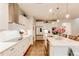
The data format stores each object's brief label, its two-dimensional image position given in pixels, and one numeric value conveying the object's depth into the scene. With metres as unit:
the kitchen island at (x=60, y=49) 1.17
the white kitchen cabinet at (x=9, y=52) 0.82
